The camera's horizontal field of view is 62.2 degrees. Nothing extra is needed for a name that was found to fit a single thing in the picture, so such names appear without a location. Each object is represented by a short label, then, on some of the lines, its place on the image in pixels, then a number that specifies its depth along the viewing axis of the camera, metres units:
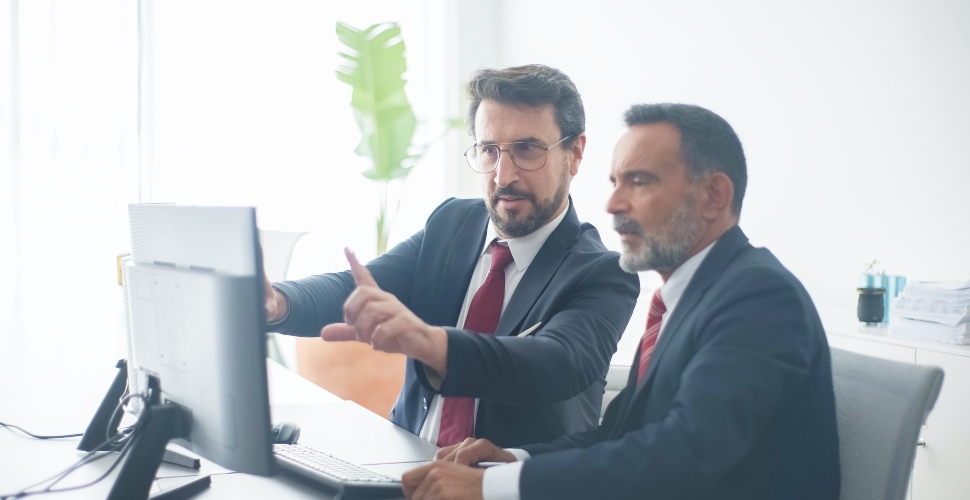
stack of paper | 2.26
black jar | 2.59
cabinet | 2.17
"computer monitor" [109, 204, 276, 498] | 1.03
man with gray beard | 1.10
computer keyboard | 1.22
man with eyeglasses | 1.51
